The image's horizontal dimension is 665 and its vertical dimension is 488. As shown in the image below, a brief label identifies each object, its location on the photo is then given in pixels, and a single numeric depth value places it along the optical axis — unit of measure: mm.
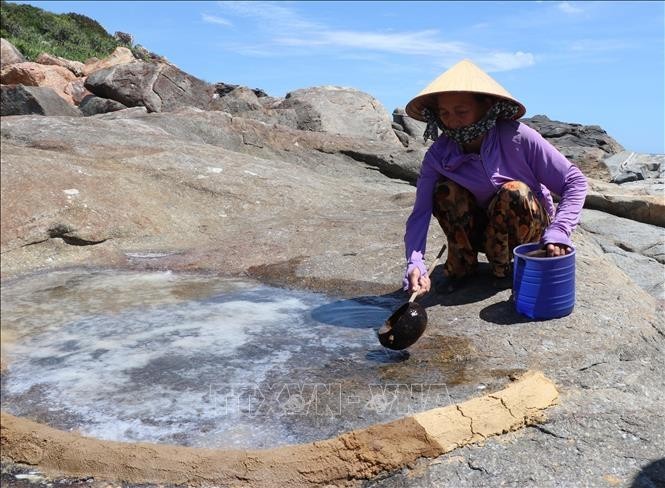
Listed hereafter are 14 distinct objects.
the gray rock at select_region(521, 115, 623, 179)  15664
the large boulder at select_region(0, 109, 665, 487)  1361
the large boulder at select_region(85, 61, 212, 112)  13328
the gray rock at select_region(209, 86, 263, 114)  13398
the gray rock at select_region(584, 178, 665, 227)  6555
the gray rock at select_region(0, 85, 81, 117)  7531
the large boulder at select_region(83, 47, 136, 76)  19609
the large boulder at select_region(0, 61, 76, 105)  15484
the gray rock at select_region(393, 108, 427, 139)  17844
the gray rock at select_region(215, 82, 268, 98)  16797
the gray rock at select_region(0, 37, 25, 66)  17728
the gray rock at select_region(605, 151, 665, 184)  12133
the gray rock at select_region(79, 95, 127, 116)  12646
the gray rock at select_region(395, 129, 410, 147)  14090
